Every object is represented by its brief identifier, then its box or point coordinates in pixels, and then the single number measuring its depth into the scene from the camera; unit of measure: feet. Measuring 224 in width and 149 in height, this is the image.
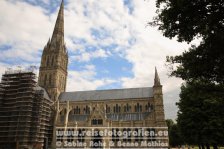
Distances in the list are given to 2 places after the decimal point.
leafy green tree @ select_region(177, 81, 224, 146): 92.02
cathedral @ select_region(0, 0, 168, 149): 158.92
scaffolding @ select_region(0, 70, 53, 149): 144.56
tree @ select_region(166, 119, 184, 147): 225.09
